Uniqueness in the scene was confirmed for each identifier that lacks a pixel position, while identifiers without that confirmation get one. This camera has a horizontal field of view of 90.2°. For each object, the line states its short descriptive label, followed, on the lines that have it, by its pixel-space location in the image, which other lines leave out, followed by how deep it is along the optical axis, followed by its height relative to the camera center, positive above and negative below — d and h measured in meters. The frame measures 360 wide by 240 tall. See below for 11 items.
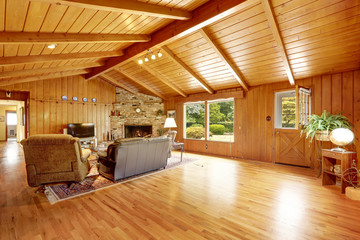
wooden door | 4.88 -0.85
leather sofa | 3.51 -0.82
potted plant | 3.54 -0.11
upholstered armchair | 2.84 -0.66
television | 7.11 -0.47
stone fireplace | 8.34 +0.19
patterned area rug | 2.97 -1.29
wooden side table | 3.17 -0.88
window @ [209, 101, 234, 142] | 8.27 -0.15
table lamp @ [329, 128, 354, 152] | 3.14 -0.33
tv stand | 7.30 -0.99
